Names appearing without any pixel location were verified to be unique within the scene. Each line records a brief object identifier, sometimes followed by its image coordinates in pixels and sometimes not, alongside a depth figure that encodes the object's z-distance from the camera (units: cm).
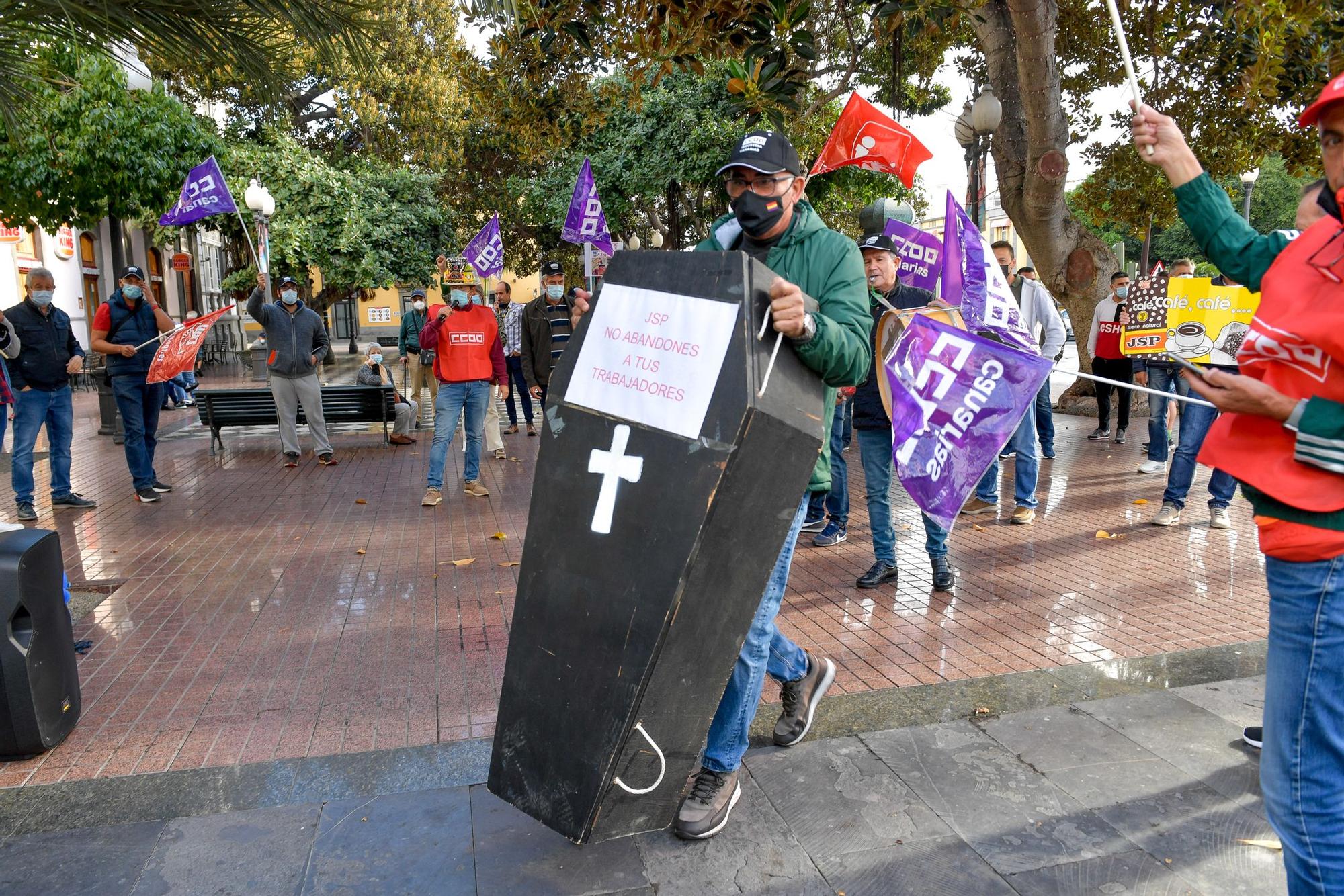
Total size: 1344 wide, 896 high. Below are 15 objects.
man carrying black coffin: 285
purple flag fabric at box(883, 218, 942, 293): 687
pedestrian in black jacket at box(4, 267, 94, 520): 783
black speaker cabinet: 345
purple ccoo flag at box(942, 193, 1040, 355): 396
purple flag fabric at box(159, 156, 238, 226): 1099
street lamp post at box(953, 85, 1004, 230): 1128
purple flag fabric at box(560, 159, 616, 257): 1173
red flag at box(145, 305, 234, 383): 832
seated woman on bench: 1227
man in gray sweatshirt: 1005
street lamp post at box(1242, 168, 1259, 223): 2314
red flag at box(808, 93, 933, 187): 891
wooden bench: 1141
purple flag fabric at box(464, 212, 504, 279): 1306
